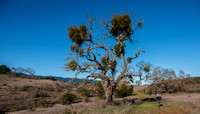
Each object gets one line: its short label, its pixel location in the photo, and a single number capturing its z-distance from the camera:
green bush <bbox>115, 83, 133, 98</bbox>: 22.89
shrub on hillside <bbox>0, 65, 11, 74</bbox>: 47.45
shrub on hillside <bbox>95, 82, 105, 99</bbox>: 19.51
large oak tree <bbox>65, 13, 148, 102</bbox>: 12.93
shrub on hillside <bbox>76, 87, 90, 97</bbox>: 22.84
